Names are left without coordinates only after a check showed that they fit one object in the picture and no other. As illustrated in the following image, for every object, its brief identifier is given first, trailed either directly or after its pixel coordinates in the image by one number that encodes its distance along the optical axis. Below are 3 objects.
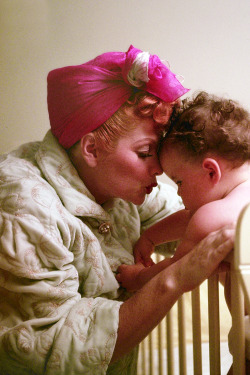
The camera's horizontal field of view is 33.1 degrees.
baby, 0.85
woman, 0.73
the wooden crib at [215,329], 0.53
